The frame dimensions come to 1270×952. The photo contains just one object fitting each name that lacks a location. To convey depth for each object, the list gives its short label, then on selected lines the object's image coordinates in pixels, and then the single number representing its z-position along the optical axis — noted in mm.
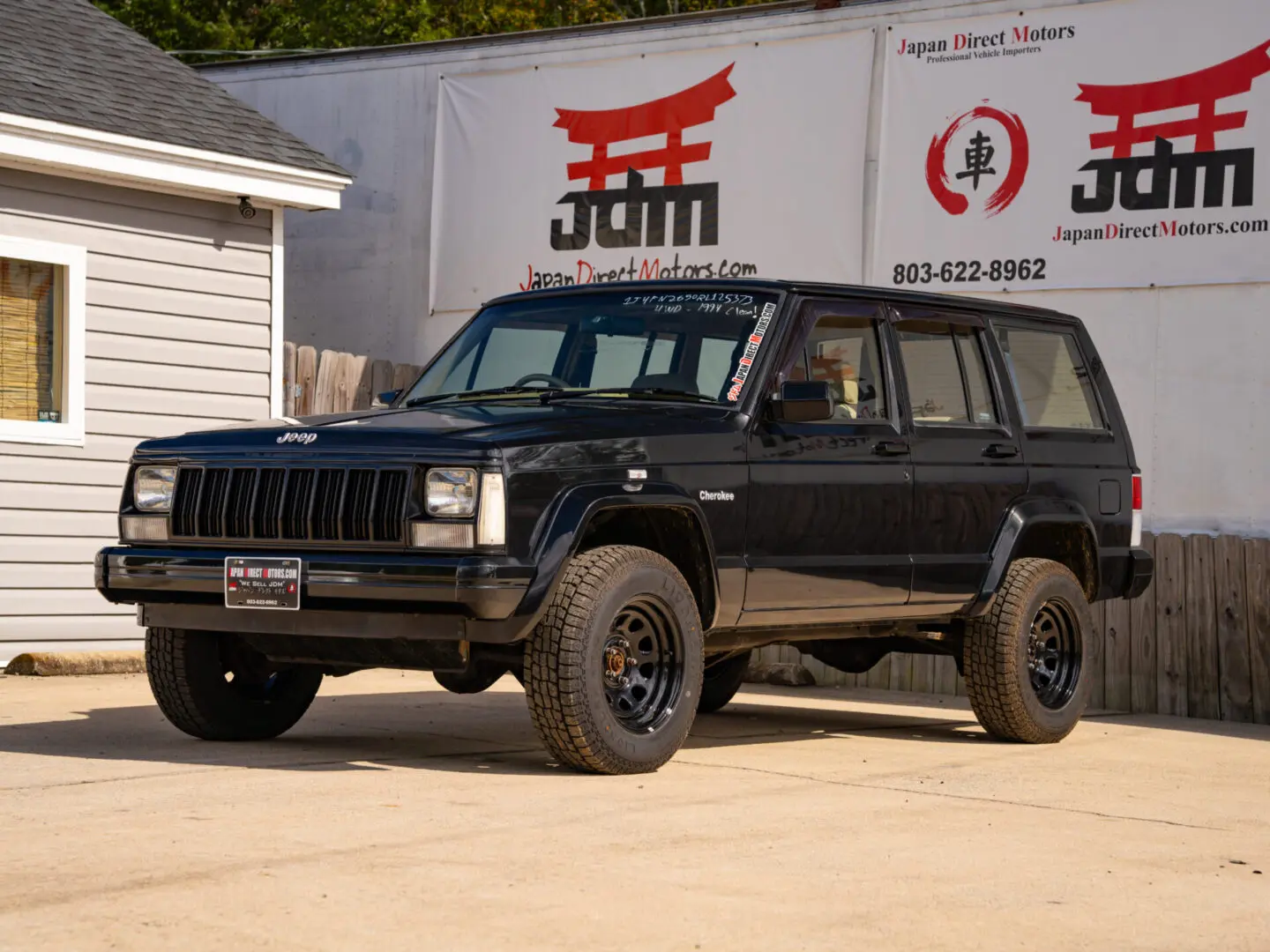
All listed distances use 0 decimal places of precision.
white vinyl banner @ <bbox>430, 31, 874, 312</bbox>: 14250
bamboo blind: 12102
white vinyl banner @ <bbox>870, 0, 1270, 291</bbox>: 12391
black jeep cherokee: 6879
